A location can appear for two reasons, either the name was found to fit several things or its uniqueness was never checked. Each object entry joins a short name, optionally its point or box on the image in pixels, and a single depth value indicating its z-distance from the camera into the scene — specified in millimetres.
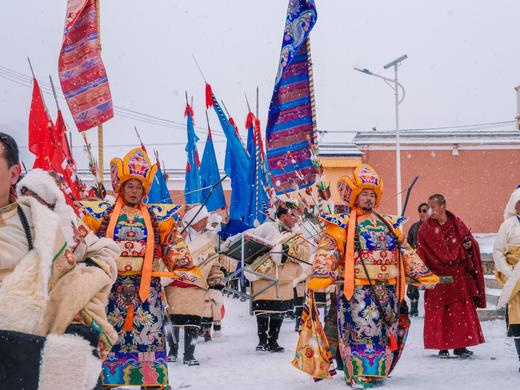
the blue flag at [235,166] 11633
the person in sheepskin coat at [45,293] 2645
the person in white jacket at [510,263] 7160
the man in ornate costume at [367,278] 6477
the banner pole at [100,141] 7399
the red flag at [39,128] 8691
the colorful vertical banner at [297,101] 8023
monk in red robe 8344
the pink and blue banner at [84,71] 8703
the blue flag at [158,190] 13847
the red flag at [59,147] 7995
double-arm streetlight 22734
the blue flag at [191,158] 15828
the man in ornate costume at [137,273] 5684
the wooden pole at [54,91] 7403
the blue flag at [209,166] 14438
